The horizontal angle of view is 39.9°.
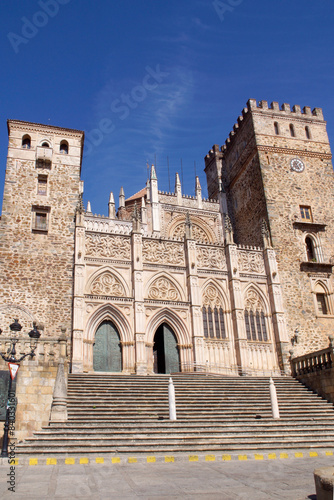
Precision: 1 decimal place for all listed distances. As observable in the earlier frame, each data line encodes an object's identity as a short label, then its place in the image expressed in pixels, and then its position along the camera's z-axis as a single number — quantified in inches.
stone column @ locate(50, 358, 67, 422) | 536.4
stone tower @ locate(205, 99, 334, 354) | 1123.3
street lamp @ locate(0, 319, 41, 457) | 432.1
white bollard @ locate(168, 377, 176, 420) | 577.7
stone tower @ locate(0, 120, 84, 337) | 906.7
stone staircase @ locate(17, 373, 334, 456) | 486.9
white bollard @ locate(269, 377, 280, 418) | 630.6
